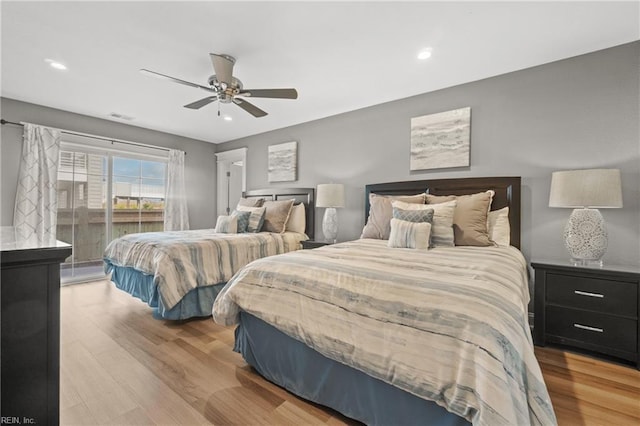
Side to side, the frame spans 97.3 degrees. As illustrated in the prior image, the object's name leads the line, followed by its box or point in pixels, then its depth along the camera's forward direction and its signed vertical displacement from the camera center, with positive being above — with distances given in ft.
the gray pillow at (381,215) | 9.78 -0.02
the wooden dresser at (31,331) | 2.50 -1.15
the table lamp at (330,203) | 12.16 +0.46
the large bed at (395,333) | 3.36 -1.78
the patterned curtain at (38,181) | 11.79 +1.21
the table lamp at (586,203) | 6.80 +0.38
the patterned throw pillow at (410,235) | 7.81 -0.57
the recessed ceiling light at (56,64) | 8.73 +4.59
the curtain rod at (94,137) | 11.56 +3.60
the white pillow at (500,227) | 8.75 -0.33
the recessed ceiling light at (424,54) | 7.93 +4.63
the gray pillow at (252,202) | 14.63 +0.55
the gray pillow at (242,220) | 12.67 -0.35
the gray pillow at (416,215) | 8.33 +0.00
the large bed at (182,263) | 8.77 -1.80
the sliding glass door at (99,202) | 13.43 +0.44
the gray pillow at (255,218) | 12.84 -0.26
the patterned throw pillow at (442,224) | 8.26 -0.25
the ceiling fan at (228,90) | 7.85 +3.71
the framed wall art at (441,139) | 10.00 +2.82
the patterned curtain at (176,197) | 16.66 +0.84
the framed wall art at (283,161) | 15.12 +2.84
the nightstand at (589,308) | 6.55 -2.24
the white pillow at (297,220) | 13.91 -0.35
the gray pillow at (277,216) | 13.12 -0.15
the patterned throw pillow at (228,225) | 12.32 -0.58
